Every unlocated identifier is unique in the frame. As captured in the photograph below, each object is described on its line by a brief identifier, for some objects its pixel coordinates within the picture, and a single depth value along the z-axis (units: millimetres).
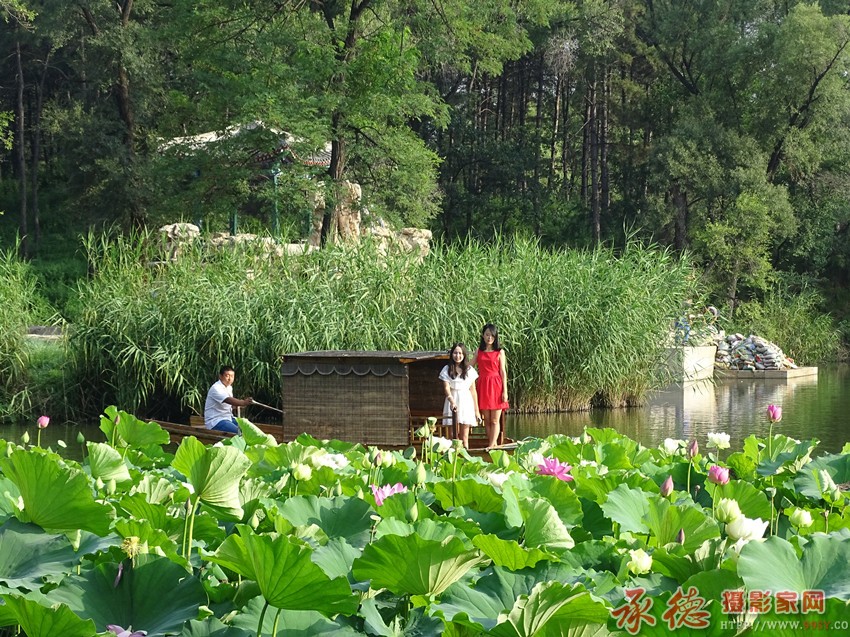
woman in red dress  19719
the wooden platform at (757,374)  46969
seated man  19578
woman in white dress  18516
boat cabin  20094
